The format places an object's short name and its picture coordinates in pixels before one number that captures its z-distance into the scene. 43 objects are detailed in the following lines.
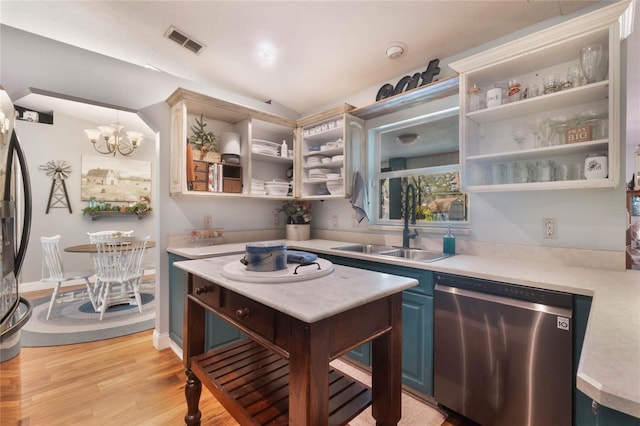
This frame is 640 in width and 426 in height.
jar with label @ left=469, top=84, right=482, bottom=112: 2.03
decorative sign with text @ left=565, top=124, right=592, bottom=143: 1.63
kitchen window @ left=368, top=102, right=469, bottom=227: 2.50
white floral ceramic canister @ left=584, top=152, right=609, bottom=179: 1.56
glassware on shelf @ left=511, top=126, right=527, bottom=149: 1.96
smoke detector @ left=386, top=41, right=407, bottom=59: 2.27
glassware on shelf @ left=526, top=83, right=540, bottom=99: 1.83
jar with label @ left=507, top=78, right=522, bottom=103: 1.88
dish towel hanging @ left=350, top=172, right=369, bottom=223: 2.79
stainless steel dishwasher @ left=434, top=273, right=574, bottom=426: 1.35
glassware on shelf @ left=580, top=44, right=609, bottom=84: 1.59
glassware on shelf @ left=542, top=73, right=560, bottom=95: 1.74
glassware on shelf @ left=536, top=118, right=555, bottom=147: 1.81
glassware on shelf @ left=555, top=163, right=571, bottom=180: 1.74
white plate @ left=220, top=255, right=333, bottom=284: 1.20
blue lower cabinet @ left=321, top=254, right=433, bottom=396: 1.79
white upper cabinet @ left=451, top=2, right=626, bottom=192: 1.54
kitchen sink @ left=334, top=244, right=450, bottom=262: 2.42
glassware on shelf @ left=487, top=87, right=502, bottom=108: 1.92
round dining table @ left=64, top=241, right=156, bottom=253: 3.42
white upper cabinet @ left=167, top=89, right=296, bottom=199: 2.54
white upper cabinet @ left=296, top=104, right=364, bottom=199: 2.85
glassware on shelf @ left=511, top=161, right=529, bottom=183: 1.89
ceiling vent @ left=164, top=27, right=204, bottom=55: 2.21
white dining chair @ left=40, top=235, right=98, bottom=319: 3.42
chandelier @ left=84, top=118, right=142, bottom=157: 4.02
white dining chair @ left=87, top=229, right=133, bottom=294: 3.95
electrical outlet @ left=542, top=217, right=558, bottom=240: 1.89
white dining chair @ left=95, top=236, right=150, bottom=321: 3.35
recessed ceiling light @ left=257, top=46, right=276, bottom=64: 2.39
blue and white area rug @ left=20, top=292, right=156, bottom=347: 2.81
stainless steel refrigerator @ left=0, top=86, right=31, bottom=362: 1.04
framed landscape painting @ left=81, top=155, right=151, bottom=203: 4.92
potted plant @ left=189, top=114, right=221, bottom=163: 2.74
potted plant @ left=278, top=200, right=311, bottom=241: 3.31
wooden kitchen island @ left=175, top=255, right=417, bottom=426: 0.91
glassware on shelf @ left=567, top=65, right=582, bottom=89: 1.67
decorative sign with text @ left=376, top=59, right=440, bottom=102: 2.38
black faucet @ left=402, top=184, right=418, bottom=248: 2.55
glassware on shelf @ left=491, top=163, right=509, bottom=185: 2.00
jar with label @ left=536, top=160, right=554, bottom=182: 1.79
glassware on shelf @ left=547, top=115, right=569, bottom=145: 1.75
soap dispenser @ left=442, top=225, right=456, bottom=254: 2.24
